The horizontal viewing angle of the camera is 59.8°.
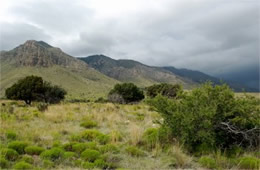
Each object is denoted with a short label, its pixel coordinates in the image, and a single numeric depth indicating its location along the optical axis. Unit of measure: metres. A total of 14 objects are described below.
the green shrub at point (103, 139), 7.94
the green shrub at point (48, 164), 5.52
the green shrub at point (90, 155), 6.14
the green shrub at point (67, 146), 6.96
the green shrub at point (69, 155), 6.07
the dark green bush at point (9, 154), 6.00
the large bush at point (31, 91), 28.80
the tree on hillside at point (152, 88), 42.58
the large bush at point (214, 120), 6.84
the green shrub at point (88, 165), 5.55
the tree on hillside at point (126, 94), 39.22
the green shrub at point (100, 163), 5.73
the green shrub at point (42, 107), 16.08
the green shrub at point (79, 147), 6.78
